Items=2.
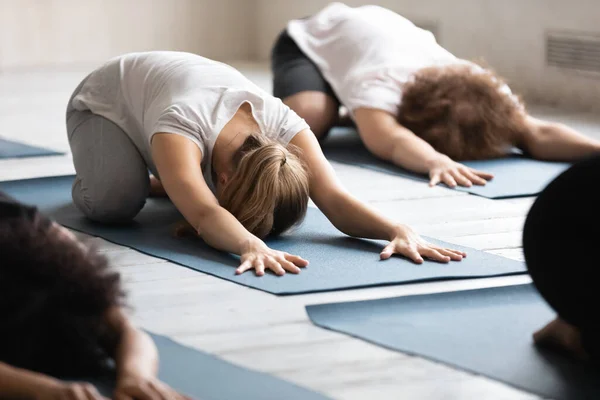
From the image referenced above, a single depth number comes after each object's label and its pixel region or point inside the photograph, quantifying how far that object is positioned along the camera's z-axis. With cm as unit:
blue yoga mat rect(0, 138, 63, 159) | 604
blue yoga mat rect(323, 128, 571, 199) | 505
